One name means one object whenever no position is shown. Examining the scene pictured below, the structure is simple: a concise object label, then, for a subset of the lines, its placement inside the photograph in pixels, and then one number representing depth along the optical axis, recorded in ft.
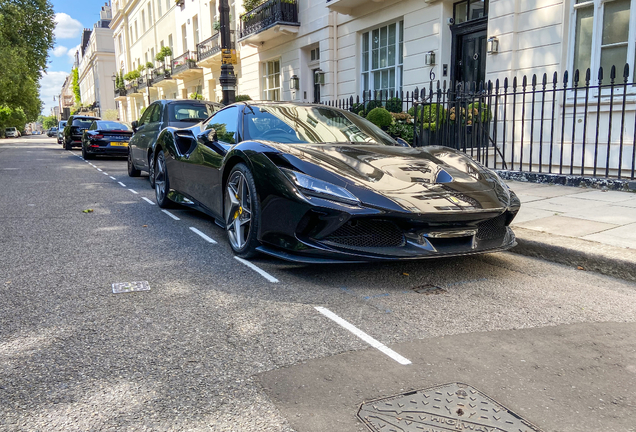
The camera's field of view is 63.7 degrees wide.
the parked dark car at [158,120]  31.91
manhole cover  6.48
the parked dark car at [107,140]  54.13
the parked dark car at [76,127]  74.64
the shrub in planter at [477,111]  32.65
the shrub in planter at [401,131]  34.94
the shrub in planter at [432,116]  32.12
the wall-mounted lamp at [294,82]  58.29
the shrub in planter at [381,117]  33.58
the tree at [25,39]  106.36
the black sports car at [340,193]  11.55
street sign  38.88
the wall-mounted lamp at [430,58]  39.73
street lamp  38.73
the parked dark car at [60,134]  115.61
